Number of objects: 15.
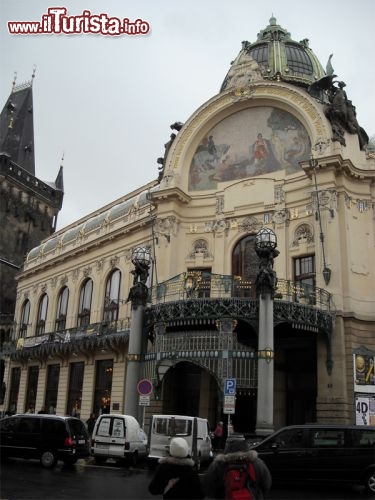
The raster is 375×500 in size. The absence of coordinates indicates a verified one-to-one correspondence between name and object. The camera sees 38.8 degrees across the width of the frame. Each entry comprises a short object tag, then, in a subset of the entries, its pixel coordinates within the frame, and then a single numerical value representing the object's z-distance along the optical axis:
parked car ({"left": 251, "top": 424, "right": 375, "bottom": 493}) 12.38
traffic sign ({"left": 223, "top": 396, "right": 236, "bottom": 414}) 16.52
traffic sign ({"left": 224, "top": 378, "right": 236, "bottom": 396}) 16.98
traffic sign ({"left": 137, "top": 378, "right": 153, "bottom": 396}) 17.83
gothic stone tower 58.19
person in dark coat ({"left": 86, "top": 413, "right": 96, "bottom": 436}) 26.27
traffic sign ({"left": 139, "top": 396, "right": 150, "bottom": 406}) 17.80
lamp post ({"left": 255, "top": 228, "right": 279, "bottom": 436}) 18.28
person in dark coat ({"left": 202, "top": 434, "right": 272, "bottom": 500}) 5.64
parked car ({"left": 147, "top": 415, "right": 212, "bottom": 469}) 15.83
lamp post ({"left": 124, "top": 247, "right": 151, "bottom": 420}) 21.31
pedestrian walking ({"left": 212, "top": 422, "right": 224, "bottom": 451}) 19.36
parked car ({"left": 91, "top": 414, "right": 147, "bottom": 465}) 16.67
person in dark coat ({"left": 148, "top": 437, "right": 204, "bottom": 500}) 5.39
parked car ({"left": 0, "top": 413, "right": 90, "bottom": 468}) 15.52
